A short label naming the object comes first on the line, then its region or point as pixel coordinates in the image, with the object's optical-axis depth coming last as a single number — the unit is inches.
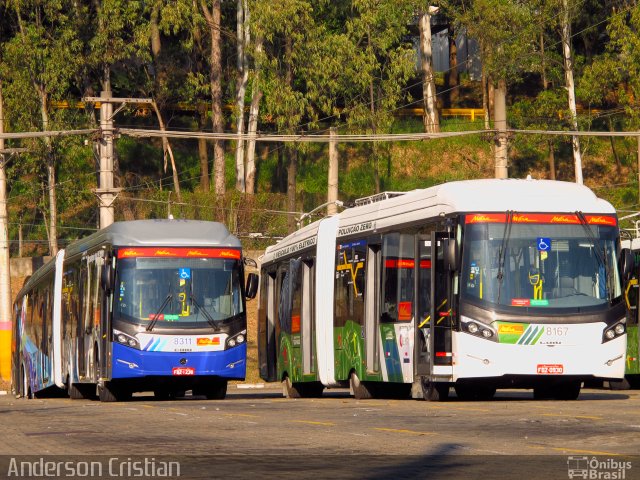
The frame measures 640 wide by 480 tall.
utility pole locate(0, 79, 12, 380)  1923.0
